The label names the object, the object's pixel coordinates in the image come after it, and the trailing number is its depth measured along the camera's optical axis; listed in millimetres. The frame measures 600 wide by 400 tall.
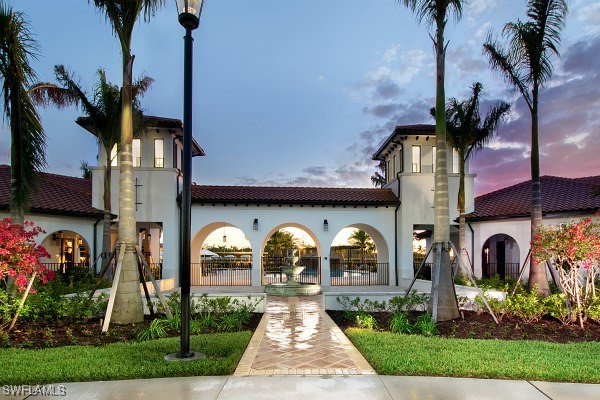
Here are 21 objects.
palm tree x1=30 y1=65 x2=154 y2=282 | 13000
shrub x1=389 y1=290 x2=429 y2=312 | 9773
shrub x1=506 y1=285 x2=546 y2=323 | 8938
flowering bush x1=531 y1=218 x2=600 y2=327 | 8594
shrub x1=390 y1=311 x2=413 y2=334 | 8030
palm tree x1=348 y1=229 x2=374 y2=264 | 37253
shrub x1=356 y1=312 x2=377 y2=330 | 8381
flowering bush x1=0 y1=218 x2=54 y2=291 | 7223
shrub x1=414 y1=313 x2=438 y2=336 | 7783
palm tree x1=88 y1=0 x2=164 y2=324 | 8758
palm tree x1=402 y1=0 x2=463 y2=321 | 9188
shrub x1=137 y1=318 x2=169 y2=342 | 7341
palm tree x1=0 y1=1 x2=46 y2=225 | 8922
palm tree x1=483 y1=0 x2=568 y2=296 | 11117
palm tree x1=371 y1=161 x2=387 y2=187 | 34438
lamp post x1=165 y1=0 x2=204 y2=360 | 5812
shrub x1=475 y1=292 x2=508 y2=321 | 9172
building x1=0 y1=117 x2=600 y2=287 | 17047
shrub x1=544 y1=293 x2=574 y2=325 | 8828
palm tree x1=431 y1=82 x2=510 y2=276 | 14820
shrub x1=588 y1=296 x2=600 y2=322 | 8602
